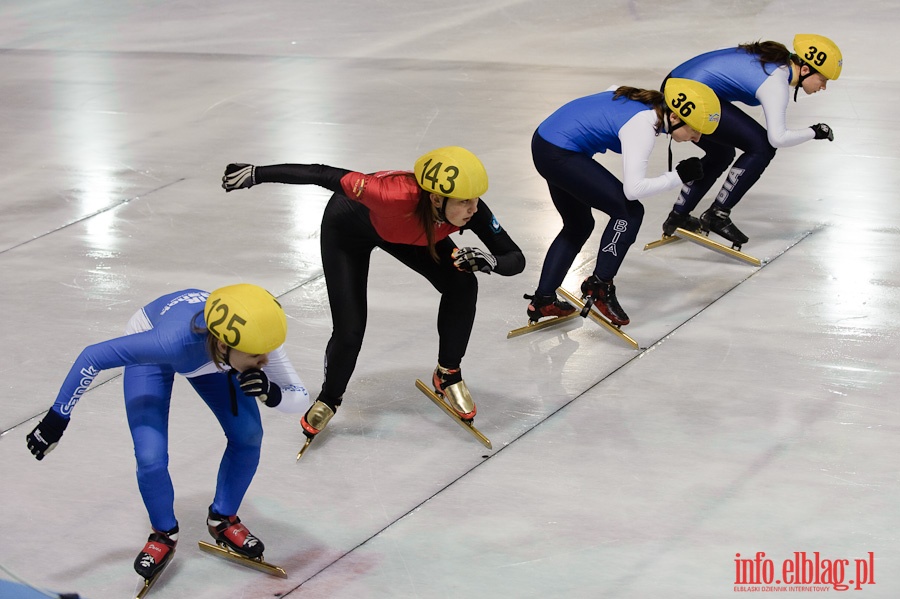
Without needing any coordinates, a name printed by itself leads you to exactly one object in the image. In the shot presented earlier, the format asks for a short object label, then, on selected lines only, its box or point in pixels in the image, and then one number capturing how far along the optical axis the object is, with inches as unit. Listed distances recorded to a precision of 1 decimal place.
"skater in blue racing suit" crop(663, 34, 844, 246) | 550.0
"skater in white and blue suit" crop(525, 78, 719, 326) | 457.4
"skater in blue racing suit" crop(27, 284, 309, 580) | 299.0
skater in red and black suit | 374.3
